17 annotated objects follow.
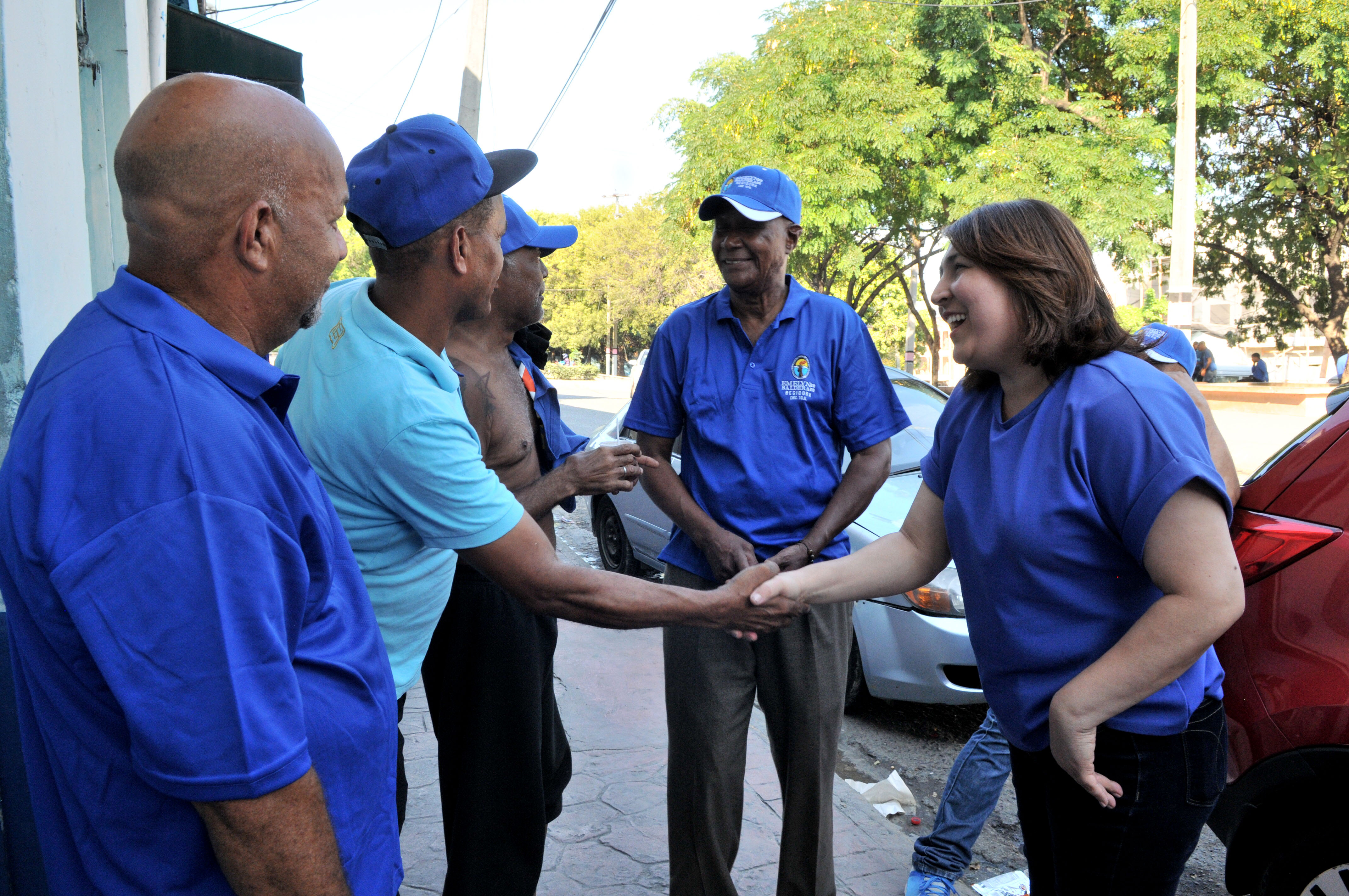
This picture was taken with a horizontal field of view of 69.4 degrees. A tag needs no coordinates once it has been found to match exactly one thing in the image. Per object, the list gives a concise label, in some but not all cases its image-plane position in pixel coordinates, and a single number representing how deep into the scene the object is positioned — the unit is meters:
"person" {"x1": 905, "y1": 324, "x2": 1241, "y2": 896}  3.22
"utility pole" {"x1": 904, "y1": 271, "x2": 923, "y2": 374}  30.94
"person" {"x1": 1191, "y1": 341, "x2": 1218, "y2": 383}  17.27
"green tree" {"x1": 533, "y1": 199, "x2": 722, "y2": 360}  52.28
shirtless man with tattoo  2.57
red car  2.39
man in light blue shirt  1.87
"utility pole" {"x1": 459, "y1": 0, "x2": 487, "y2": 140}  11.66
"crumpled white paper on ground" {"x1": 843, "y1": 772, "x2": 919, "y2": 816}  4.08
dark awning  7.89
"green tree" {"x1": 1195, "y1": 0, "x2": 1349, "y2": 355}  15.55
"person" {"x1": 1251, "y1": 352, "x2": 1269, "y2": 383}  24.23
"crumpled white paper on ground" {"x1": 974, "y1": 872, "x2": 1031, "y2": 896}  3.37
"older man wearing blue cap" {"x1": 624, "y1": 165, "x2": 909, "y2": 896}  2.85
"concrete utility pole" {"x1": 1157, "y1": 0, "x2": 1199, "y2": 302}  11.86
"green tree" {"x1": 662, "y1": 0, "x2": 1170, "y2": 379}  15.41
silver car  4.47
